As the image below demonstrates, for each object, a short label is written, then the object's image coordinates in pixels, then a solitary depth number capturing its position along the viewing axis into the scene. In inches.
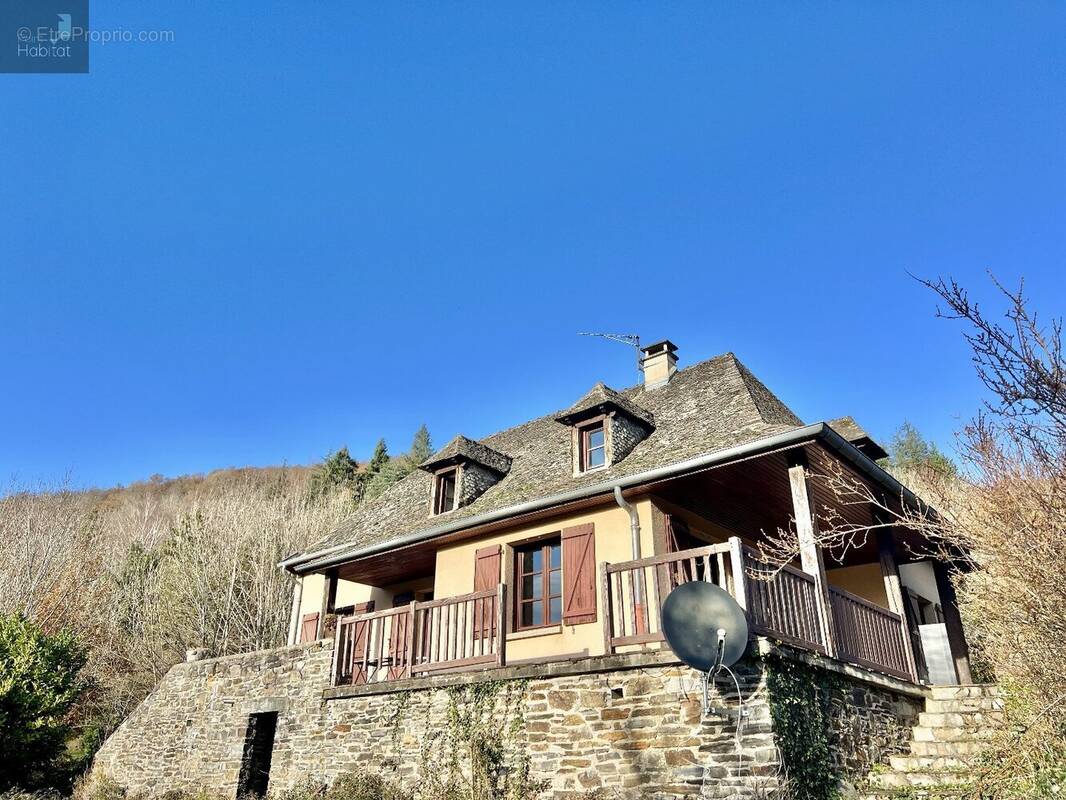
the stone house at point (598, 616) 307.9
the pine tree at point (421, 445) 1763.2
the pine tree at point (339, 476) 1520.7
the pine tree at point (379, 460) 1695.4
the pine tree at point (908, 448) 1339.8
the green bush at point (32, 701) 489.1
